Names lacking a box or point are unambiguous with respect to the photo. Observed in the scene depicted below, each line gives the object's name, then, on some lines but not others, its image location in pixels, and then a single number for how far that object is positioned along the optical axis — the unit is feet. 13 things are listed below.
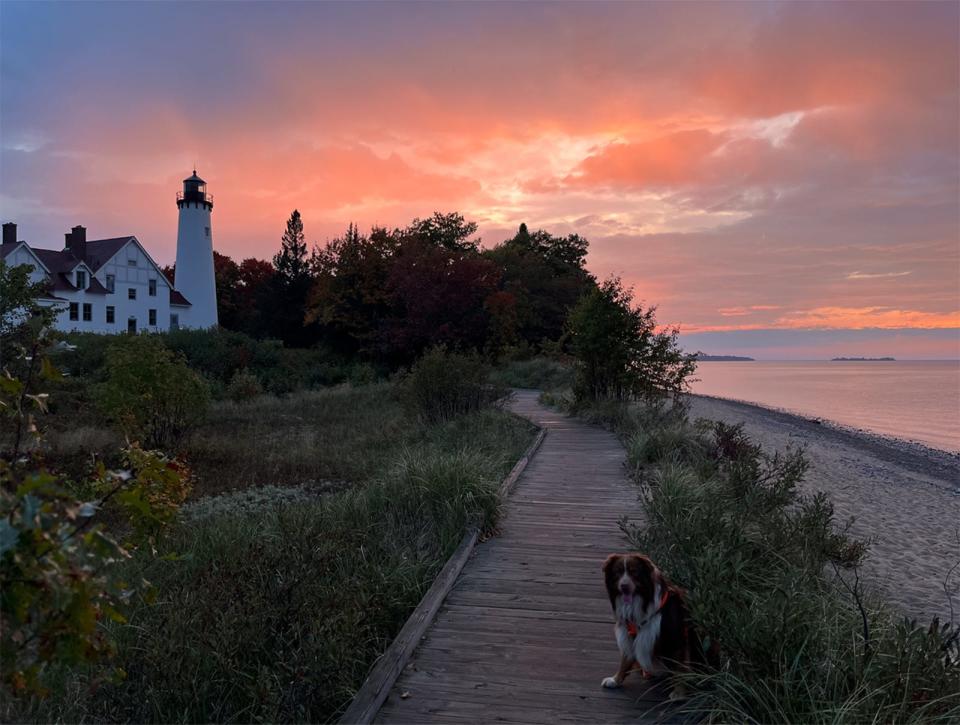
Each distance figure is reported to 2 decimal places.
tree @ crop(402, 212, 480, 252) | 139.03
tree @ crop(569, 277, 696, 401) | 55.52
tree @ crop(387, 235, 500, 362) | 95.91
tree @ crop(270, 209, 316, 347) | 147.64
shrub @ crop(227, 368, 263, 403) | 85.25
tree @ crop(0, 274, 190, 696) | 5.63
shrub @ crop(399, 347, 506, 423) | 49.60
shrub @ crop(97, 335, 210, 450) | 42.75
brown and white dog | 12.10
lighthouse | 153.38
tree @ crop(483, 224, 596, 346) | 136.87
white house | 139.54
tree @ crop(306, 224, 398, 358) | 112.06
